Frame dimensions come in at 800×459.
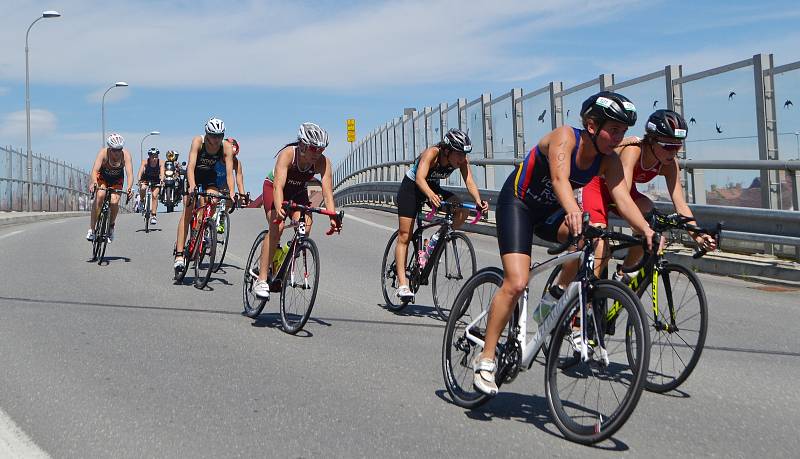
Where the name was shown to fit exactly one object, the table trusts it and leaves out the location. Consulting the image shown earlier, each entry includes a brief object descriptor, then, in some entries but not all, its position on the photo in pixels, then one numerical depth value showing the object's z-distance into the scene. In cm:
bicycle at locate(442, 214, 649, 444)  459
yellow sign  4303
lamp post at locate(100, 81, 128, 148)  5721
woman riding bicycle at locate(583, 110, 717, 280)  614
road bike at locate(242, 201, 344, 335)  830
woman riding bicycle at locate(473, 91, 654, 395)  517
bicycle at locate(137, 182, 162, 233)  2069
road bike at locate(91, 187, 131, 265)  1438
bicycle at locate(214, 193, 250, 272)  1146
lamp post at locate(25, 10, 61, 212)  3831
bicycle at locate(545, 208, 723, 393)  598
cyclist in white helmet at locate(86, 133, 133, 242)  1432
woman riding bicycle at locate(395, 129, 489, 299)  895
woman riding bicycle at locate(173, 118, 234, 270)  1141
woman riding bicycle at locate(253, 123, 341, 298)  833
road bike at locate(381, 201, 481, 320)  915
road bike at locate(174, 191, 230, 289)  1134
